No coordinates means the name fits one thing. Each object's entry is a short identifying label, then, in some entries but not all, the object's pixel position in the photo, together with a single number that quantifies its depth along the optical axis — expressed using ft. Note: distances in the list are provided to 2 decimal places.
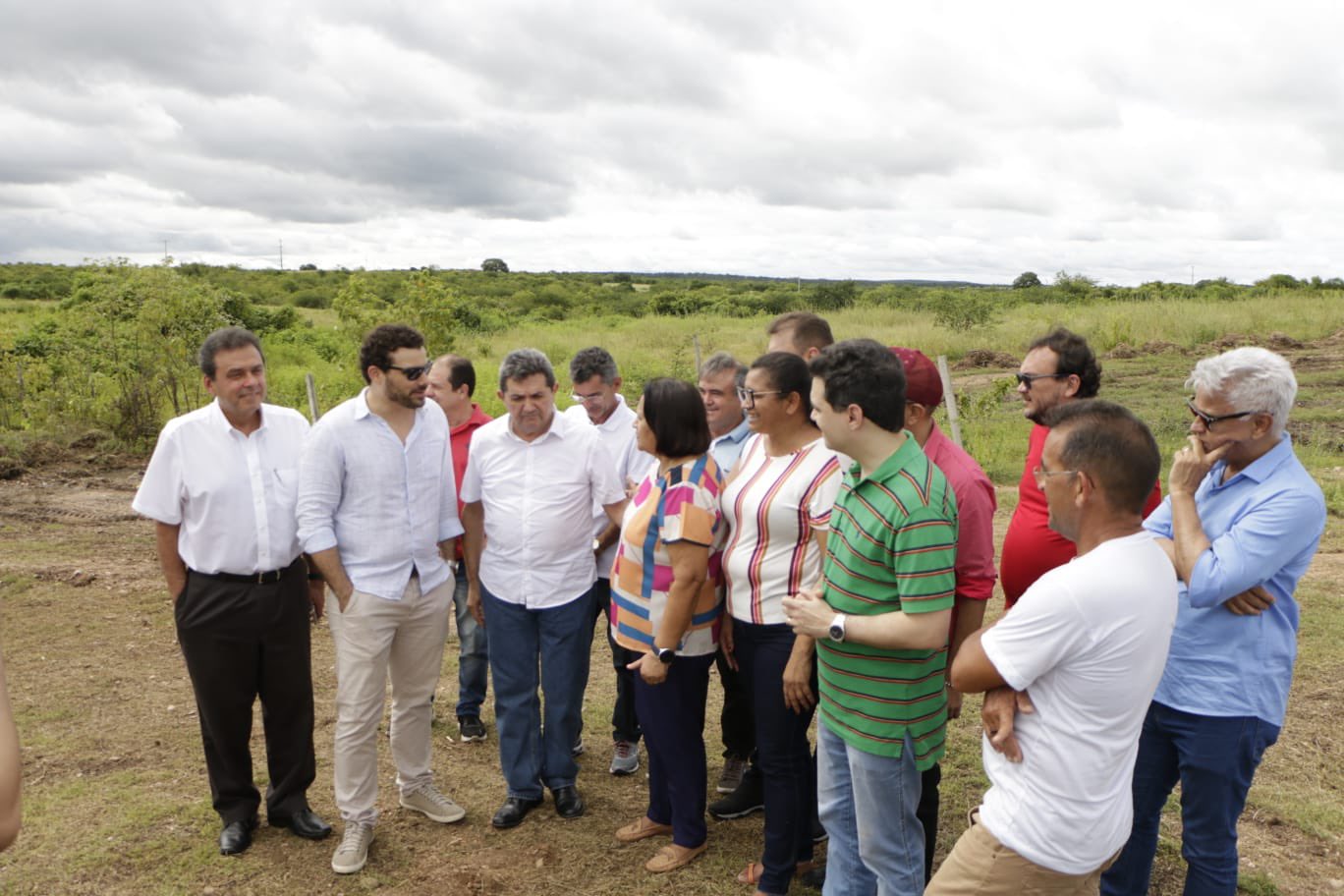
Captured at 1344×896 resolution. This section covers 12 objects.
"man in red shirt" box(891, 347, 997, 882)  9.25
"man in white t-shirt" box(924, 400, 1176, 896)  6.41
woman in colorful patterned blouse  10.53
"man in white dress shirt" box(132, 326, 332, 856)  11.71
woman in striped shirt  9.80
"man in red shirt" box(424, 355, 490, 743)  15.67
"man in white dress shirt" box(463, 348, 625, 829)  12.26
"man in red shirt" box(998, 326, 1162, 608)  10.09
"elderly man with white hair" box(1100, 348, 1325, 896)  8.14
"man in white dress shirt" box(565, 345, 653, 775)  14.10
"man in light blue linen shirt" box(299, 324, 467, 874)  11.53
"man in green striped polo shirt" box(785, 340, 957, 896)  8.05
